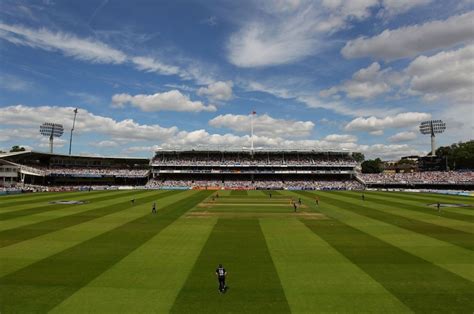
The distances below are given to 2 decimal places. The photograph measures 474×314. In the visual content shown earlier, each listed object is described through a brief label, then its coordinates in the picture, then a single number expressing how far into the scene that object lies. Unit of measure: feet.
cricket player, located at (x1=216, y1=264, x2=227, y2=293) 43.05
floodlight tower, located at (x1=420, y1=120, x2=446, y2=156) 390.01
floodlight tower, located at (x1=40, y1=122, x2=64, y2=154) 343.87
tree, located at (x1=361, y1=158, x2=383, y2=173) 539.70
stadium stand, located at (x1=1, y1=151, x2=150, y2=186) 286.87
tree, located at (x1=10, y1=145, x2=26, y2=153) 461.37
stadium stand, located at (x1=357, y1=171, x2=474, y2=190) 263.70
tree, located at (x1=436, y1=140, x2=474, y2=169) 392.59
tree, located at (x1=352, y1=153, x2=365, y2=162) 573.20
